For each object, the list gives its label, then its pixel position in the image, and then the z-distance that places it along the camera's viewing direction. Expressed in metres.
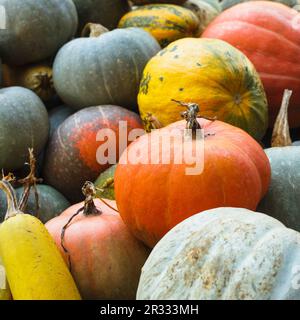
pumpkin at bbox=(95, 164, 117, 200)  1.98
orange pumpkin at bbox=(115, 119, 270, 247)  1.40
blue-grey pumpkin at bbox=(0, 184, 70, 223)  2.01
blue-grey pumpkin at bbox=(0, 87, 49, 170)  2.05
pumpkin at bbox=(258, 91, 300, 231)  1.62
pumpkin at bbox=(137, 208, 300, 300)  1.06
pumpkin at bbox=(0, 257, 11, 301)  1.31
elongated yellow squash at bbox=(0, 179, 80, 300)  1.25
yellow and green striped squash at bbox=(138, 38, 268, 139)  1.88
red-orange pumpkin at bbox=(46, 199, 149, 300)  1.43
